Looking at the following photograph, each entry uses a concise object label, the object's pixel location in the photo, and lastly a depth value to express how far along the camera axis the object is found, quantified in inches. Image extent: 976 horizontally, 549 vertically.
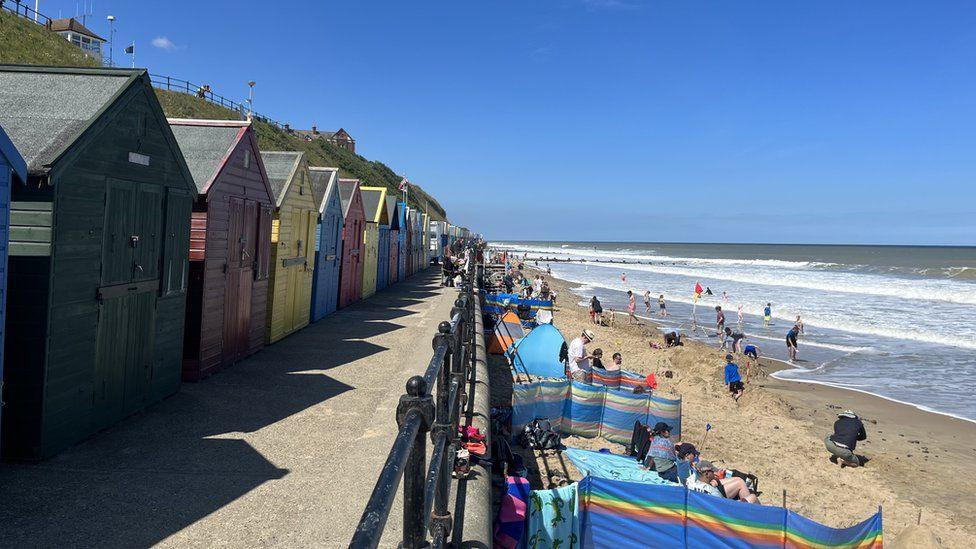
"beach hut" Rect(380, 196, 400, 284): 999.0
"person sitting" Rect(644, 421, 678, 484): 353.1
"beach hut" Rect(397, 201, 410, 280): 1136.2
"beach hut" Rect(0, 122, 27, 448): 191.9
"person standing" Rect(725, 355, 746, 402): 625.3
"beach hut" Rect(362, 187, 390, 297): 863.7
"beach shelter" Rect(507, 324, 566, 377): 567.2
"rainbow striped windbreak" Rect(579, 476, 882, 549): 250.8
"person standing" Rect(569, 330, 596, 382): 524.4
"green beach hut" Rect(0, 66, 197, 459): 213.6
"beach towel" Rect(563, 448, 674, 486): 349.1
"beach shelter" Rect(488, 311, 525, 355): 676.1
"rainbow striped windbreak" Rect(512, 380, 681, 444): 440.5
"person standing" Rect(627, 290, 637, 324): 1196.5
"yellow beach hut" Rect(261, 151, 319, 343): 473.7
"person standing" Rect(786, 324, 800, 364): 877.2
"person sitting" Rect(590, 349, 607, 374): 592.1
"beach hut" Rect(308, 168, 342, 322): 592.7
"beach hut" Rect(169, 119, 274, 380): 346.3
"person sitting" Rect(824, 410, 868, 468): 456.8
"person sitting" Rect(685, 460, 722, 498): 320.2
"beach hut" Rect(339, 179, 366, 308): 701.3
